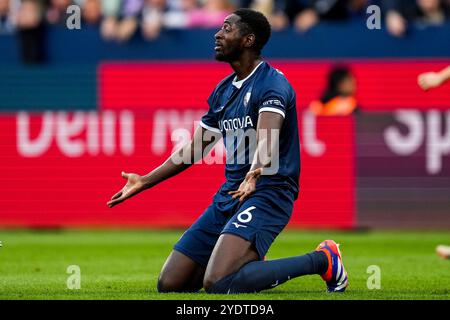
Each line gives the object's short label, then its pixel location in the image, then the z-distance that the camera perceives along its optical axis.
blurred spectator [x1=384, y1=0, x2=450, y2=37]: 17.77
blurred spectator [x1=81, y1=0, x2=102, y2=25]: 18.88
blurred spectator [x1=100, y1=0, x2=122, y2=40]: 18.67
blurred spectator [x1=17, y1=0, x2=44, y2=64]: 18.39
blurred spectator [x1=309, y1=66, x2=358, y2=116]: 16.23
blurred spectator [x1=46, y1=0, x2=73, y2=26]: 19.00
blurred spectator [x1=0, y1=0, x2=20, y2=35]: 18.98
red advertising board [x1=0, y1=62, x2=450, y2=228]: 15.80
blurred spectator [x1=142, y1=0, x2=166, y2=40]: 18.48
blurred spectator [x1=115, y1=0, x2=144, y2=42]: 18.58
